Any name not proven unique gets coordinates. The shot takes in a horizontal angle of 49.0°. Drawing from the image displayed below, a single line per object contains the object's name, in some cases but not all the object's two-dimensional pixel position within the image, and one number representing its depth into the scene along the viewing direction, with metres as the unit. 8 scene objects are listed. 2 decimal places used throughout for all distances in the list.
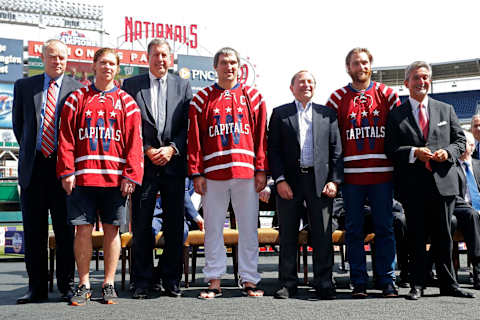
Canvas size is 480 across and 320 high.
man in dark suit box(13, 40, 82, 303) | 3.82
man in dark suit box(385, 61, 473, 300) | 3.83
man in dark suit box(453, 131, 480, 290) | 4.55
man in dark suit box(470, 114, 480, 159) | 5.77
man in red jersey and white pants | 3.90
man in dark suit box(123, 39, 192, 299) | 3.92
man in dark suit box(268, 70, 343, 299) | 3.92
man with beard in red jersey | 3.94
